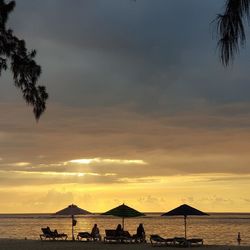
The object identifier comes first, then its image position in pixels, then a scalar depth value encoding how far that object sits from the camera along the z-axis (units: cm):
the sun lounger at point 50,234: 3256
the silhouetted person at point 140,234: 2964
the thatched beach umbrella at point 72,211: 3153
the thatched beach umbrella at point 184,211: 2602
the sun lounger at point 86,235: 3168
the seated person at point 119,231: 2954
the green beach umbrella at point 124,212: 2842
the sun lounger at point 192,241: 2717
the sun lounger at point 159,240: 2822
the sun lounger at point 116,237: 2939
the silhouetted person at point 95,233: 3186
